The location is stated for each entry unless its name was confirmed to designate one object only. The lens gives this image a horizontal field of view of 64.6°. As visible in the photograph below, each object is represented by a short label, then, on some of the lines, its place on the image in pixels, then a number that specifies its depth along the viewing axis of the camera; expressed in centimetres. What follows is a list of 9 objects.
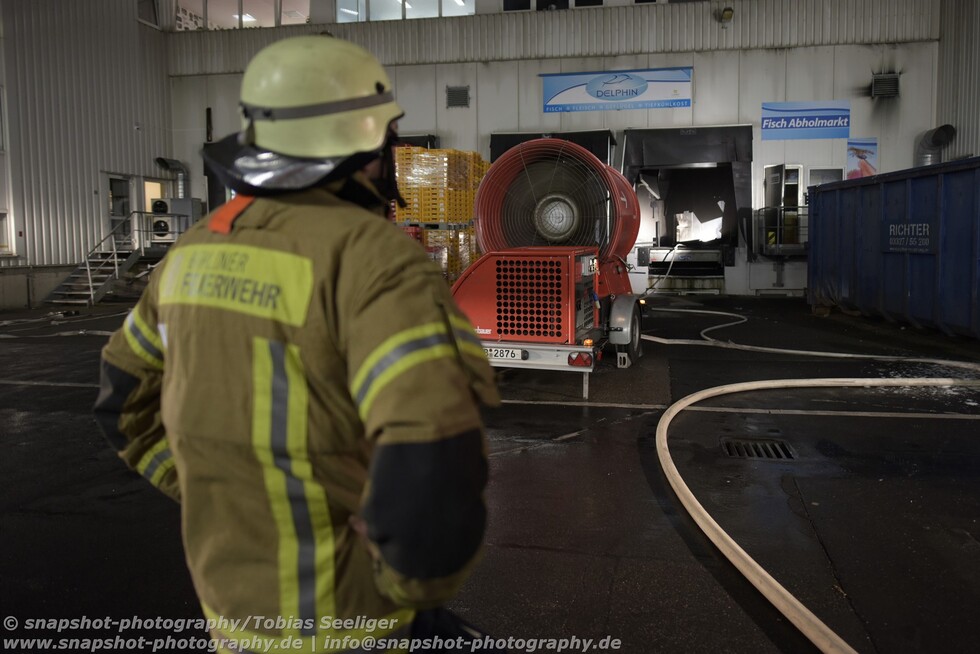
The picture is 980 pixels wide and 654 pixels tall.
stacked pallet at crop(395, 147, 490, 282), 1102
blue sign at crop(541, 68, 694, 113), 2017
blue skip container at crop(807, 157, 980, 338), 1055
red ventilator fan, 736
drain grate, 579
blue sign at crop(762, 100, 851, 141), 1945
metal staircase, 1795
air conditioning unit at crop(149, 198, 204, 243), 2039
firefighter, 127
